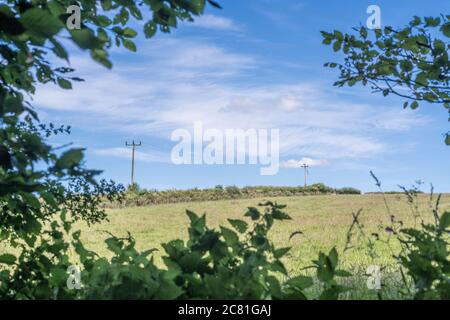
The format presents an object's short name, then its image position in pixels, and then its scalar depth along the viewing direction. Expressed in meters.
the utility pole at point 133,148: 88.99
